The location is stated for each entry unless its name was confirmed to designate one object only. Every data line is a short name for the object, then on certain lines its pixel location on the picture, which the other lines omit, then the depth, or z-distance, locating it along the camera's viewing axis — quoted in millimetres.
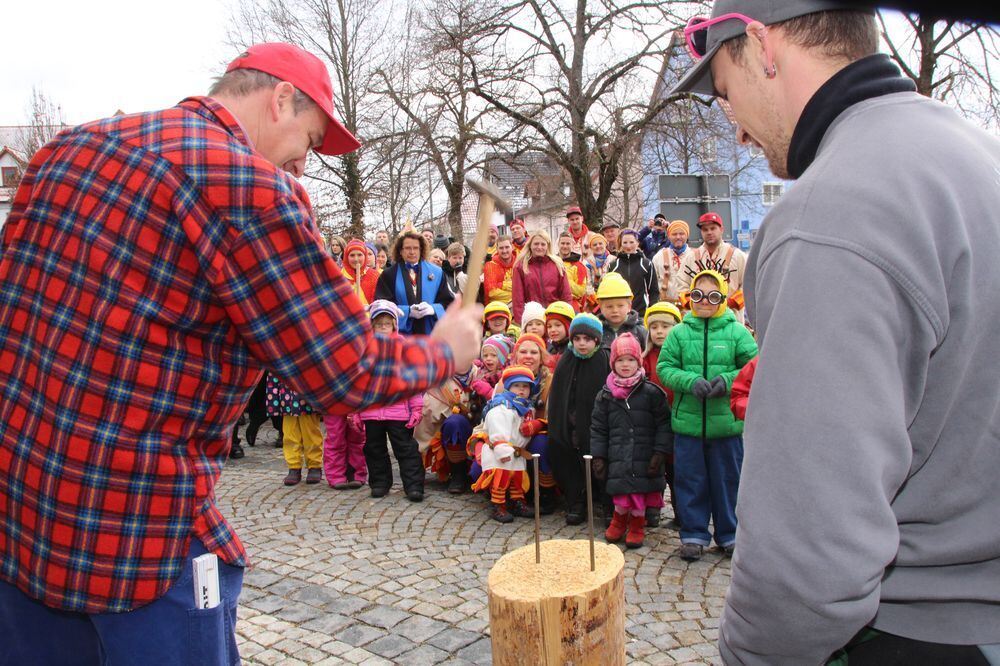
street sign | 10680
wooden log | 2883
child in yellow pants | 6867
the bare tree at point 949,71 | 13195
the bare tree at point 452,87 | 18594
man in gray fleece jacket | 1042
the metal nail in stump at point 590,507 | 3120
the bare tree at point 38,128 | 26156
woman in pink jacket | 8156
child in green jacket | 4867
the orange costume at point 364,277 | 8258
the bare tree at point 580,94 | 18781
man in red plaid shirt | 1566
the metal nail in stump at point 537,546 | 3227
